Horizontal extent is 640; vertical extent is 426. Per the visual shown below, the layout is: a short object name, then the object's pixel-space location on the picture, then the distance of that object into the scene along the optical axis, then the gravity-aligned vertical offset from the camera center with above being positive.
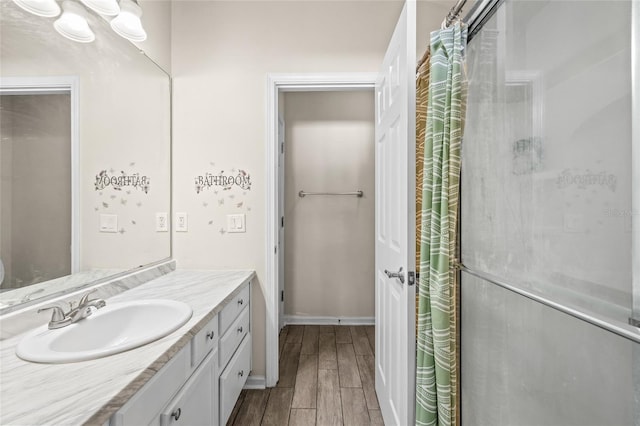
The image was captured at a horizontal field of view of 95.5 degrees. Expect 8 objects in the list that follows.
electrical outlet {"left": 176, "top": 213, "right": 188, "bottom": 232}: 1.99 -0.07
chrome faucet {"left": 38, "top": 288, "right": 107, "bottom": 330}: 1.00 -0.37
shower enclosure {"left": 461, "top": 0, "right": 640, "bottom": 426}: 0.64 +0.00
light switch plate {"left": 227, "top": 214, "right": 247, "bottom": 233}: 1.98 -0.08
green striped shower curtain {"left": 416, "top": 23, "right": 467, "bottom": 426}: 1.17 -0.03
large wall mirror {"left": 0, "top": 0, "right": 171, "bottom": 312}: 1.02 +0.24
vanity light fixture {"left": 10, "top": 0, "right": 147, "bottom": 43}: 1.11 +0.86
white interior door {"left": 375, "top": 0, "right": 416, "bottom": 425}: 1.19 -0.05
